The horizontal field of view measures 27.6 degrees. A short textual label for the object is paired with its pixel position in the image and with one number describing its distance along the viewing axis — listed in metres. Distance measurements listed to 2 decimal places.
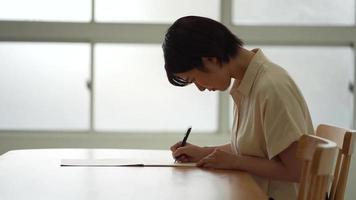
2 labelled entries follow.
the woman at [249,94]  2.29
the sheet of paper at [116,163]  2.46
